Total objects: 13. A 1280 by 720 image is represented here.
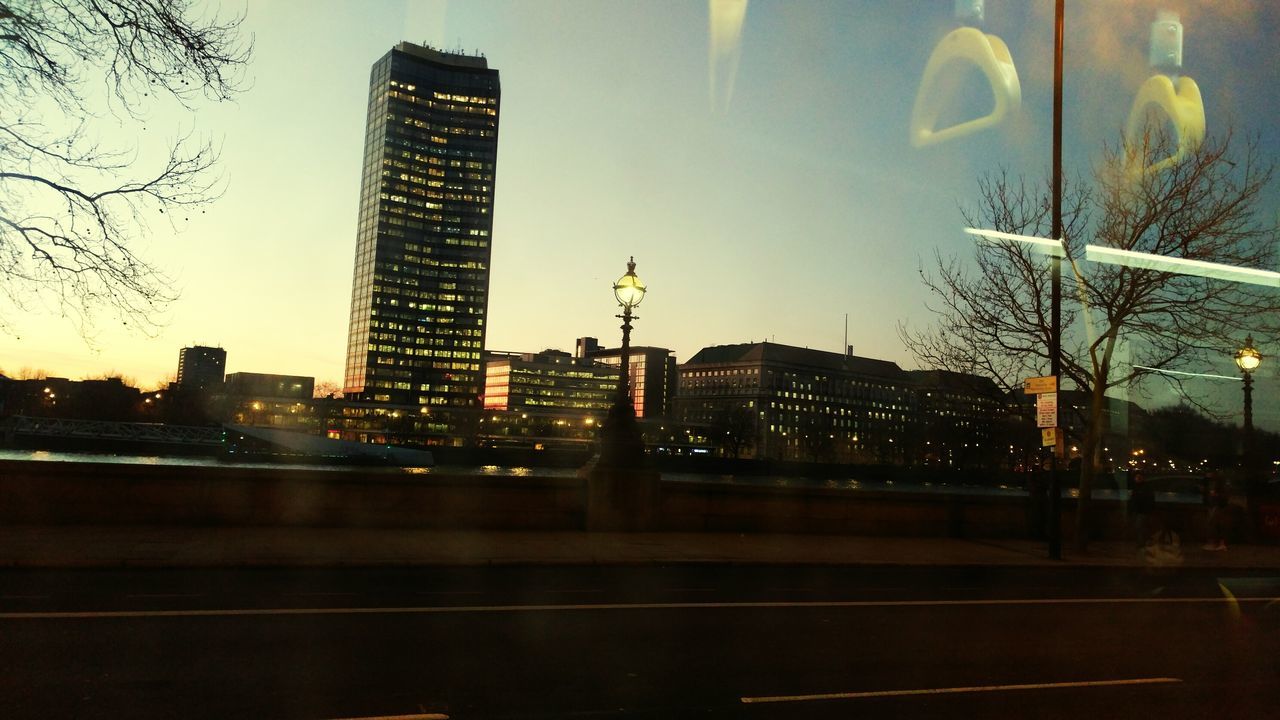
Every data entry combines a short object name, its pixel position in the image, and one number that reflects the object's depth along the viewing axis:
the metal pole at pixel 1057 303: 16.88
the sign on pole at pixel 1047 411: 16.61
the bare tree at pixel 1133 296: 18.48
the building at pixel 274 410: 162.25
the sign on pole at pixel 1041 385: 16.80
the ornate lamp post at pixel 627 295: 18.00
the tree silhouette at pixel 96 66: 13.00
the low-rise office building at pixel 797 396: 178.25
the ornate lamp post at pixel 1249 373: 21.78
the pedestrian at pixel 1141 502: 20.05
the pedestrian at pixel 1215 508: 20.86
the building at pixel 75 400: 119.31
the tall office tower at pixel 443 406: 182.12
